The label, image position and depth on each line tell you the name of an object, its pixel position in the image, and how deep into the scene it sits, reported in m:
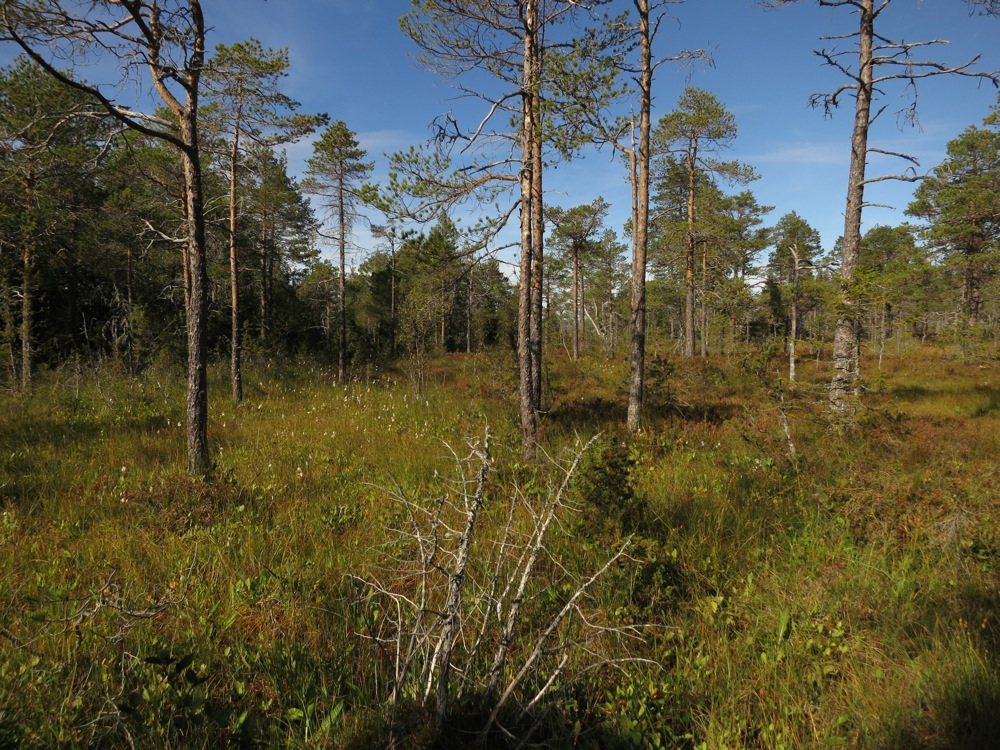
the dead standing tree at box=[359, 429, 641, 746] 1.88
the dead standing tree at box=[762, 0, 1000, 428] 7.28
